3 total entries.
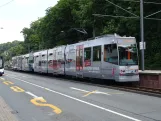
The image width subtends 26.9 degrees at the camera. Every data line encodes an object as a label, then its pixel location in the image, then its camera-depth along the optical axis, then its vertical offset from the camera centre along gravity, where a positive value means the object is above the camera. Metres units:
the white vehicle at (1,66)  46.74 -0.03
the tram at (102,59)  22.09 +0.47
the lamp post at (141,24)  24.96 +3.02
